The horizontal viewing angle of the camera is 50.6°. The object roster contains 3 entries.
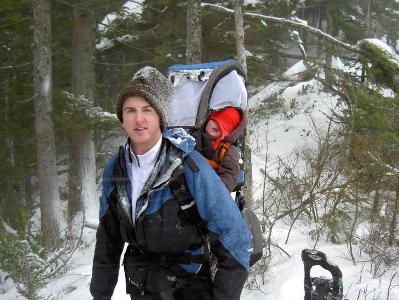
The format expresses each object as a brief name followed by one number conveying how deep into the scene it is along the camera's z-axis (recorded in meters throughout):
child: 3.27
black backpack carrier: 3.23
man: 2.21
